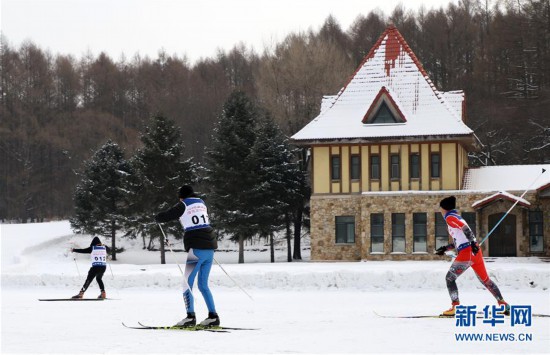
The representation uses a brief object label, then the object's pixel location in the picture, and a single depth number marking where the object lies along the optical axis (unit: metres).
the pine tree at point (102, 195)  54.16
